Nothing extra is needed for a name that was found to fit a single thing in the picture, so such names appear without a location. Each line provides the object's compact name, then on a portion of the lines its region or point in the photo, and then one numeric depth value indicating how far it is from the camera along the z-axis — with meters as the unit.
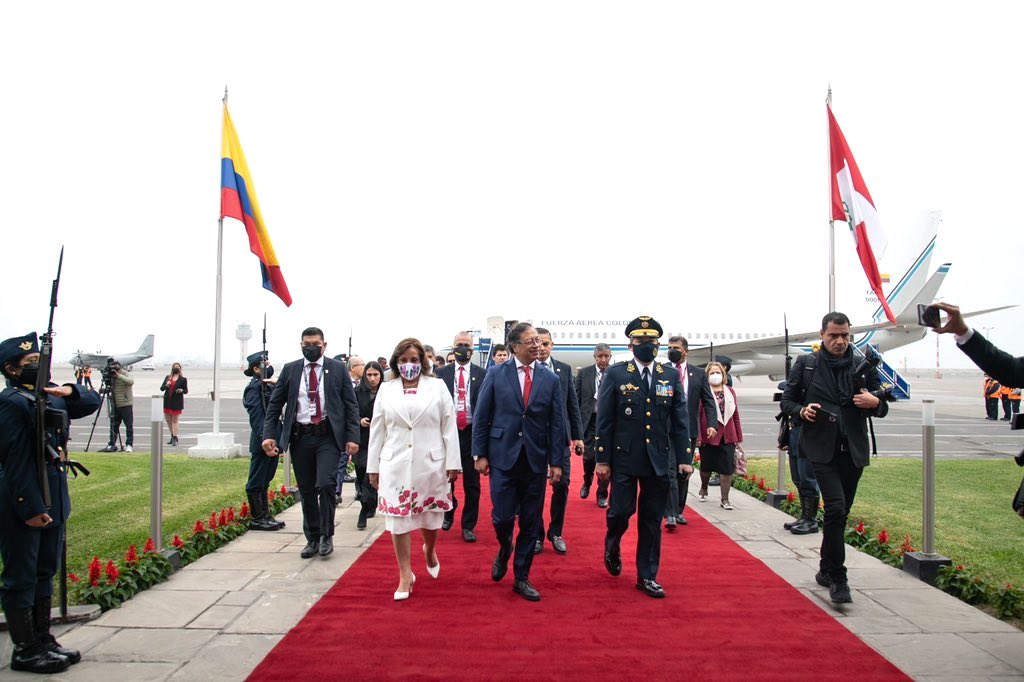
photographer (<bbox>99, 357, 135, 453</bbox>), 13.14
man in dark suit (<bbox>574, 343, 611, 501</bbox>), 8.45
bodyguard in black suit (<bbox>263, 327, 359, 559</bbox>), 6.09
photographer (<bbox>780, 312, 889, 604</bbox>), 4.85
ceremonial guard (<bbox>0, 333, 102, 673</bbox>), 3.64
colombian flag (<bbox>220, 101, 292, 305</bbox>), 11.39
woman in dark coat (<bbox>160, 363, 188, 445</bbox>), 14.45
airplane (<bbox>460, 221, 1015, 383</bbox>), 27.28
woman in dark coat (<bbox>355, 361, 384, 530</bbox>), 7.39
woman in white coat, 4.97
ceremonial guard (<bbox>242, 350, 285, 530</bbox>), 7.04
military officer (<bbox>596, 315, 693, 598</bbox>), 5.07
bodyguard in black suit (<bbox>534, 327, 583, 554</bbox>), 6.26
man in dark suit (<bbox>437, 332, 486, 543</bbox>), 7.09
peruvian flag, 9.19
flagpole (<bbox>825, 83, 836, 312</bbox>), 8.85
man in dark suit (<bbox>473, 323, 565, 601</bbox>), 5.14
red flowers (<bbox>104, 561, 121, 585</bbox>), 4.86
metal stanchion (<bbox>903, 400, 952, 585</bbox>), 5.38
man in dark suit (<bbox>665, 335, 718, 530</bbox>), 7.14
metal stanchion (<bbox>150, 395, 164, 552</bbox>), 5.59
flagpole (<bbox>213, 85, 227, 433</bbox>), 11.27
